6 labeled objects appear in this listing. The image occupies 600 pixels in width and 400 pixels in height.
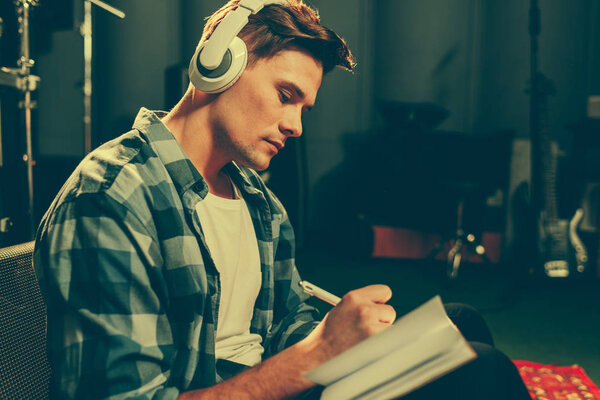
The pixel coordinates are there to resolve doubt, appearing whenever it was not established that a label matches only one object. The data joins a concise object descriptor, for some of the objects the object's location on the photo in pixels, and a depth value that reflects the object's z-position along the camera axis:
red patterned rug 1.83
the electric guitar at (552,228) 3.06
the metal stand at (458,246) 3.22
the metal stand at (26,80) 2.54
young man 0.65
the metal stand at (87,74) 3.17
